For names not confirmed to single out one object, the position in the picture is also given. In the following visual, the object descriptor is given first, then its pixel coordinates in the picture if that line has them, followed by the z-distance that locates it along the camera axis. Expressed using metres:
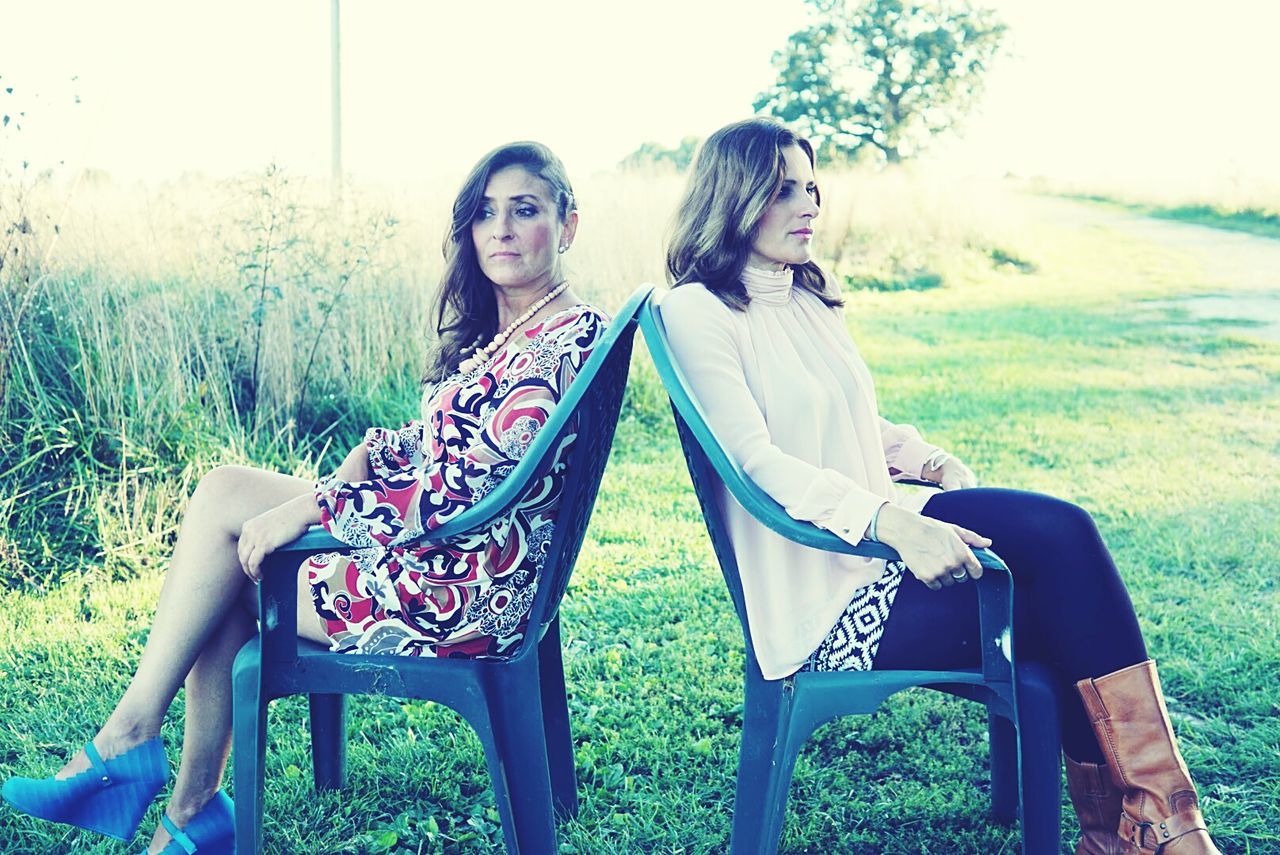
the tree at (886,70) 26.59
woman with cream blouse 1.95
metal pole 8.80
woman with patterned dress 2.02
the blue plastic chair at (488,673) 1.95
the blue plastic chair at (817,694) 1.91
